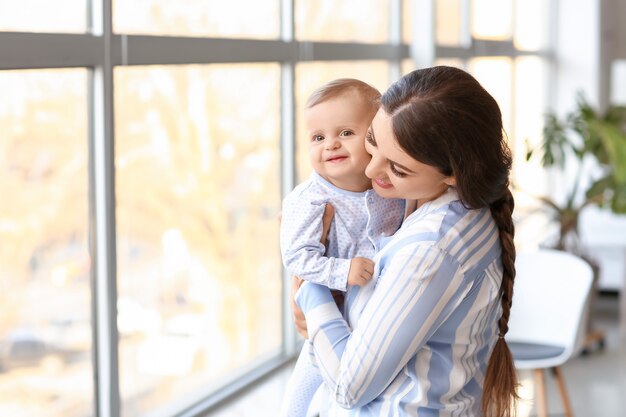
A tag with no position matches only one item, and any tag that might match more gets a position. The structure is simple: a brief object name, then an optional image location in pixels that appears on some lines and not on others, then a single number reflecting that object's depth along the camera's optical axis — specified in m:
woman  1.44
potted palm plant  5.42
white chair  3.80
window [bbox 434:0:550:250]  6.39
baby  1.74
